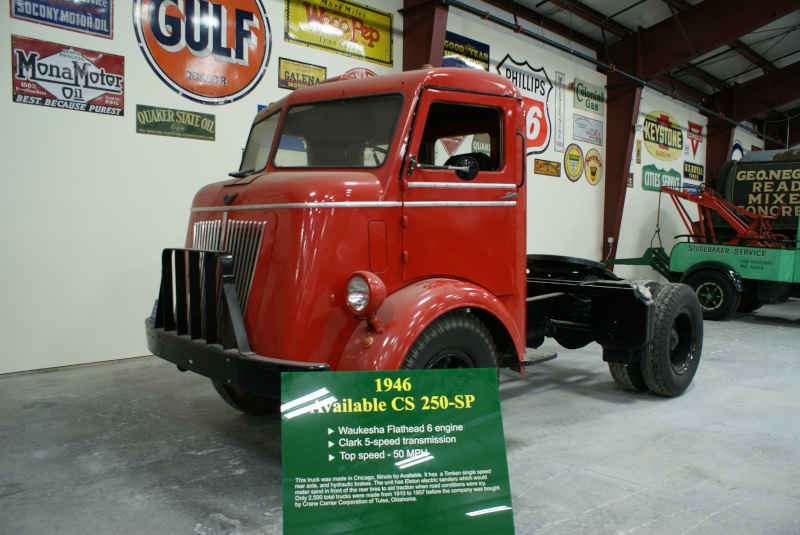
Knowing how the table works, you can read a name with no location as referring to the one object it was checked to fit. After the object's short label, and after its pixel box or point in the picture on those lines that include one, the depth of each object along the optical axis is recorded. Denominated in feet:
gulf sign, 18.61
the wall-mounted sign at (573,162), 34.22
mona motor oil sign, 16.34
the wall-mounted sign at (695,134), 47.19
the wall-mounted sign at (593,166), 36.01
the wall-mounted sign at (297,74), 21.68
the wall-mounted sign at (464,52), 26.68
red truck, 9.34
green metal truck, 27.04
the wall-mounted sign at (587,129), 34.81
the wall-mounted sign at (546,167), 32.04
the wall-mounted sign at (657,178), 41.70
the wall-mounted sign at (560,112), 33.27
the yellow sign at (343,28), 21.95
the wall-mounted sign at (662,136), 41.65
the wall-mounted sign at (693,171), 46.91
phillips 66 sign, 30.25
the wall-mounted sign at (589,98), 34.83
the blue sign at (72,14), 16.35
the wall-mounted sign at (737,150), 51.50
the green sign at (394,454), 5.50
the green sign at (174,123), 18.56
